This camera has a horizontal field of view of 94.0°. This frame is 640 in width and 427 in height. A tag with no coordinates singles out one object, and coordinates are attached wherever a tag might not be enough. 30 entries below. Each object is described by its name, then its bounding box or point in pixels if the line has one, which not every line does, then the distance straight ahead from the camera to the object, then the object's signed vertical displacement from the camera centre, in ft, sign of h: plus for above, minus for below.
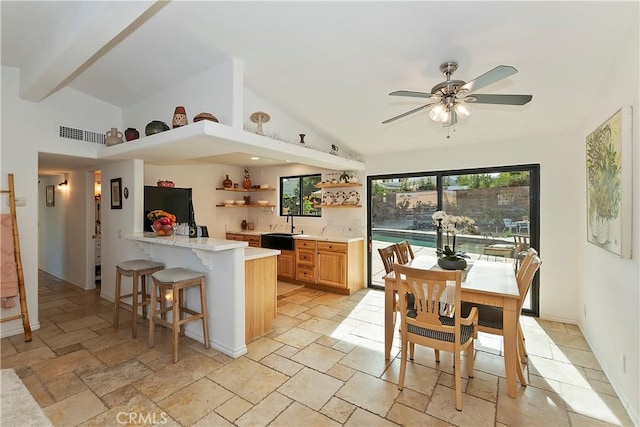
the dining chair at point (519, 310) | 7.70 -2.97
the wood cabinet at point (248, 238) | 19.52 -1.84
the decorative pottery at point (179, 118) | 9.64 +3.01
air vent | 12.12 +3.22
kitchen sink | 18.11 -1.93
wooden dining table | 7.48 -2.34
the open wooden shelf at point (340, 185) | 16.87 +1.48
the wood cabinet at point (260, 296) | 10.44 -3.13
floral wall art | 6.82 +0.67
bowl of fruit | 11.65 -0.60
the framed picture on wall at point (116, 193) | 13.87 +0.83
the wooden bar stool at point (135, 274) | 10.82 -2.40
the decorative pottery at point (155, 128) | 10.50 +2.94
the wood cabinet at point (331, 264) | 15.99 -3.02
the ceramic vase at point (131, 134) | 11.91 +3.06
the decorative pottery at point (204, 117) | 8.90 +2.80
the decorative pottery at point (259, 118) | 10.92 +3.39
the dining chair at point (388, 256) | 10.48 -1.66
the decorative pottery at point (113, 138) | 12.60 +3.08
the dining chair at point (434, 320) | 7.08 -2.83
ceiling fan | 6.51 +2.75
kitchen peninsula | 9.45 -2.49
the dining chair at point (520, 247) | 11.43 -1.48
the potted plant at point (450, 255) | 9.73 -1.54
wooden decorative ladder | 10.56 -1.64
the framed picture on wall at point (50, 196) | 19.94 +1.03
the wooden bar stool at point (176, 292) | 9.01 -2.61
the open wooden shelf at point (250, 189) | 20.67 +1.50
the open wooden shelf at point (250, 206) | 20.77 +0.32
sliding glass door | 13.03 +0.03
